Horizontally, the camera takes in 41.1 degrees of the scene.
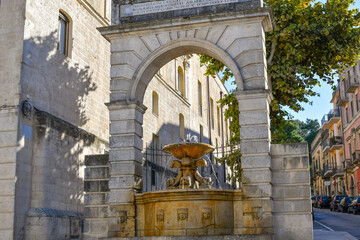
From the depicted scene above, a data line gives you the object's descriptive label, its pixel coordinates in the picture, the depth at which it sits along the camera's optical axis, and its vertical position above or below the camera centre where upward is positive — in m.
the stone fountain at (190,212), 12.42 -0.30
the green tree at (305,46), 18.75 +6.12
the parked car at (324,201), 45.25 -0.17
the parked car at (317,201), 47.04 -0.13
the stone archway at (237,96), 12.77 +2.94
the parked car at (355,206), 33.27 -0.46
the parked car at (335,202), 39.36 -0.20
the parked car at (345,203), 36.19 -0.26
